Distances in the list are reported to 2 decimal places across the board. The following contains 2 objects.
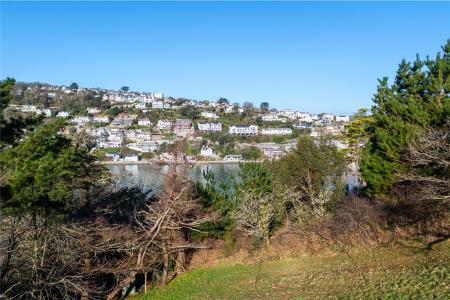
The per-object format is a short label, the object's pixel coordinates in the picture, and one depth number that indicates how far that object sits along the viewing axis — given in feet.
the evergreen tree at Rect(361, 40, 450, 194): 40.11
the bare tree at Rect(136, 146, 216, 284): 43.78
